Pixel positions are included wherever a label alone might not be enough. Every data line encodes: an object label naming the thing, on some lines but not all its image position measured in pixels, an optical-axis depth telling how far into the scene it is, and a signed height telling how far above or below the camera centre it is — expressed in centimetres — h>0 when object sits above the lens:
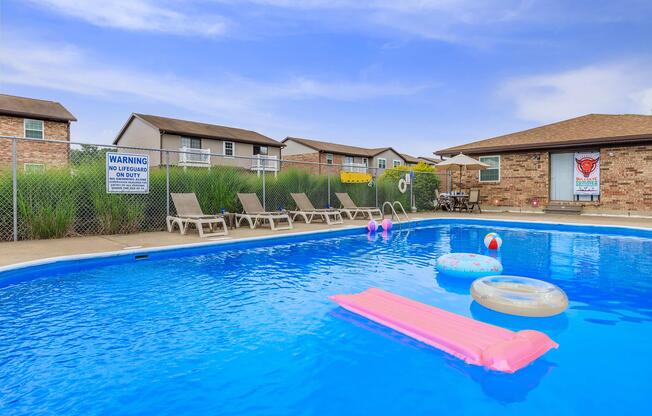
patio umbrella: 1397 +114
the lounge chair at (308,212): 1065 -46
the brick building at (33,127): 1748 +326
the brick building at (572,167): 1311 +103
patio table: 1520 -17
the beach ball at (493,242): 741 -90
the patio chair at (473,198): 1526 -13
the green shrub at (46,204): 713 -14
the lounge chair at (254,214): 928 -46
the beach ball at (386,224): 1014 -76
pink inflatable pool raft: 266 -108
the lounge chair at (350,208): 1199 -41
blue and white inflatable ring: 519 -97
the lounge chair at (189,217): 799 -45
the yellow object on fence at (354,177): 1299 +62
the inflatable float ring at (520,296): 360 -97
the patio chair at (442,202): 1570 -29
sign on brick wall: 1387 +76
